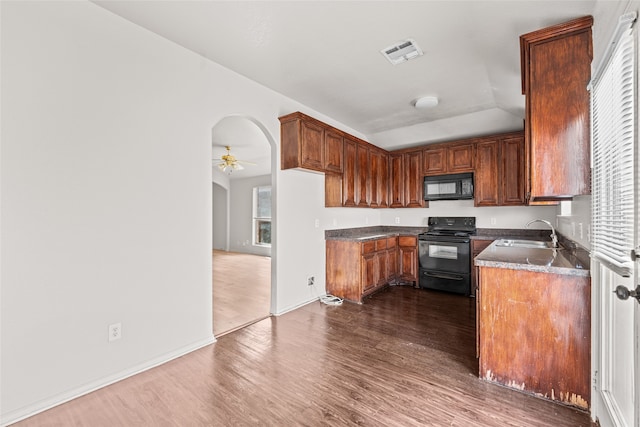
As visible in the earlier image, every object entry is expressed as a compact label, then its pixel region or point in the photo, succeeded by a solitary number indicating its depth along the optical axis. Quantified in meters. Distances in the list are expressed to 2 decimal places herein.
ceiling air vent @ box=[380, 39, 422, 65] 2.40
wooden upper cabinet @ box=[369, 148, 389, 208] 4.66
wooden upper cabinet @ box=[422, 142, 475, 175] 4.31
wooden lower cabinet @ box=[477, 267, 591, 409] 1.76
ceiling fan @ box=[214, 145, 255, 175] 5.89
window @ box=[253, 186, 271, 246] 8.12
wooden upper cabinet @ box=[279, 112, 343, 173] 3.27
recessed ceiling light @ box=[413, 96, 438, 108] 3.49
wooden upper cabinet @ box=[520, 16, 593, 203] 1.76
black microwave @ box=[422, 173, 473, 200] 4.33
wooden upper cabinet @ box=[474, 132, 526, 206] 3.96
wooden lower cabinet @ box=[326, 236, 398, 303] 3.80
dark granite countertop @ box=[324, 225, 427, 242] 4.07
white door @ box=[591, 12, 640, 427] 1.14
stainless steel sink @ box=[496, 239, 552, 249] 2.96
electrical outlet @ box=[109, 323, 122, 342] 2.04
